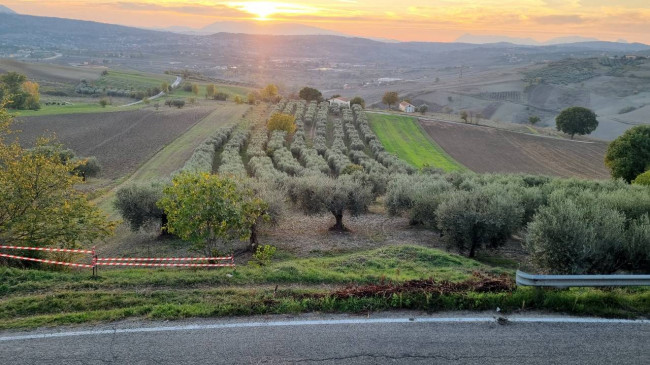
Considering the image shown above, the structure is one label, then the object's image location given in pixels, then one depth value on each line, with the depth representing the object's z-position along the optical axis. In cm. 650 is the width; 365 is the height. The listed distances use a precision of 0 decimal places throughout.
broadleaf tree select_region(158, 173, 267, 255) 1609
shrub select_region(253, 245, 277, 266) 1495
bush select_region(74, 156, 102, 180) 4469
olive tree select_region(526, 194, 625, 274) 1172
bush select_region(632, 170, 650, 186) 2983
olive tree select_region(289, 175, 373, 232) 2473
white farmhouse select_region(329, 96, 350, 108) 10319
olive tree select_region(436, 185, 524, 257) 1888
